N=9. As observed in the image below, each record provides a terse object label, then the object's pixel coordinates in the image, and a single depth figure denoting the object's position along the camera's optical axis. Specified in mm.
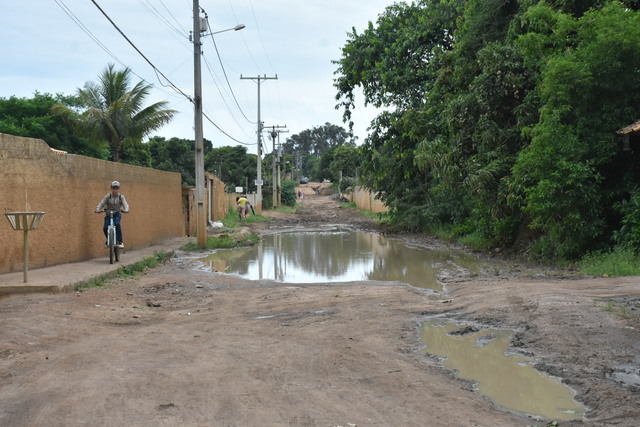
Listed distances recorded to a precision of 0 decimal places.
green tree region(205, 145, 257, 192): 63125
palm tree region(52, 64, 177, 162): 28656
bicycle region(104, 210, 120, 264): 11617
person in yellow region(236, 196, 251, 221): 34219
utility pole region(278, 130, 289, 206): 57100
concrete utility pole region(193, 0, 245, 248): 17469
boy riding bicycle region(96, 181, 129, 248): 11672
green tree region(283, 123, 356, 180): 132750
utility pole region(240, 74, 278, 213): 41469
